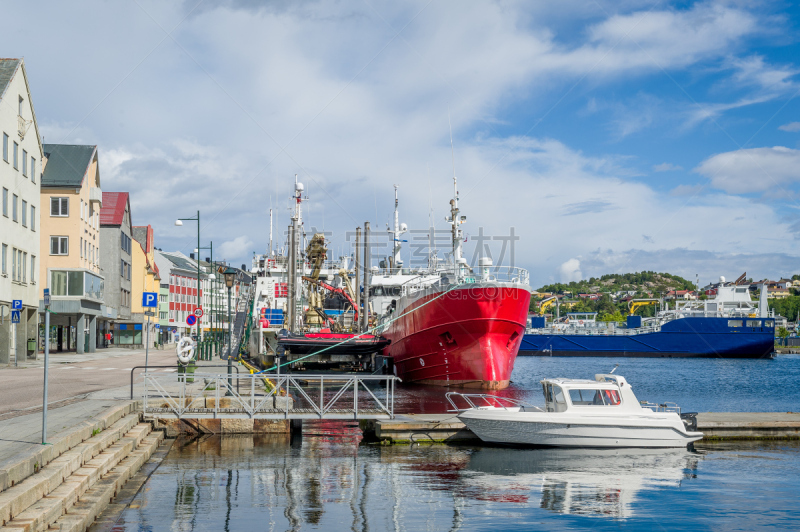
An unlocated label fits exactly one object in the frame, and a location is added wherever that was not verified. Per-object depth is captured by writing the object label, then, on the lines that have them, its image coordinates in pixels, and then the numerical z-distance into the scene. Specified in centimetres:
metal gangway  1666
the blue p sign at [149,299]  2572
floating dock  1695
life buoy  1938
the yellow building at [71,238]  4578
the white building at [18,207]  3209
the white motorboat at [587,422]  1644
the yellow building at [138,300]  7081
